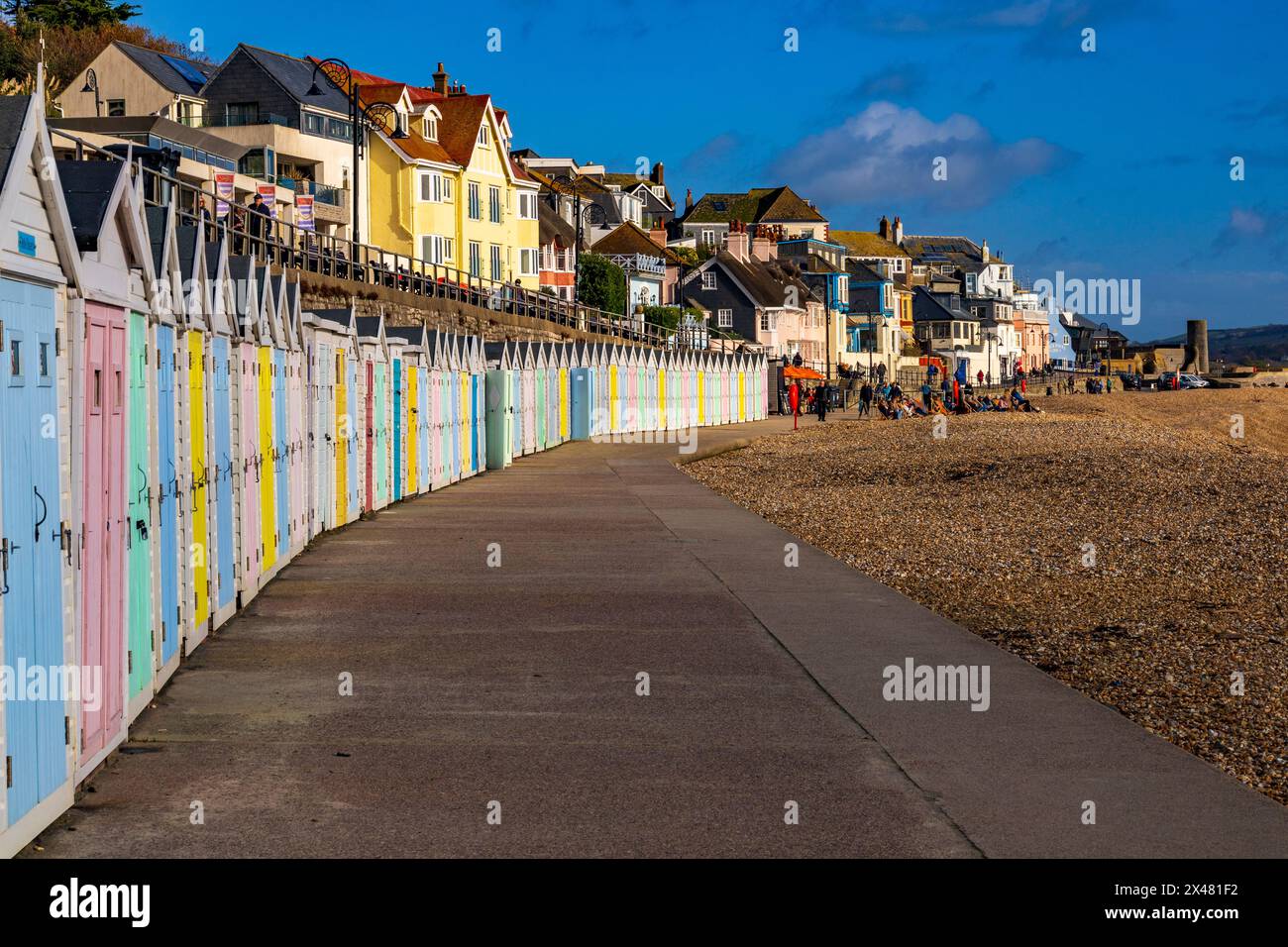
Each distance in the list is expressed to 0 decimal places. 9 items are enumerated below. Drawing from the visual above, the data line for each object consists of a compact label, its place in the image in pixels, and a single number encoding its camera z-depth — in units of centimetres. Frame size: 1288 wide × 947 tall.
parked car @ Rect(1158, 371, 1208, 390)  12106
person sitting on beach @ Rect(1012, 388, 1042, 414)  6856
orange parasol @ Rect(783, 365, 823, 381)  7600
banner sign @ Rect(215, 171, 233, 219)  4222
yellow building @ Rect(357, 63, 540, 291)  7019
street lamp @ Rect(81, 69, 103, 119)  5744
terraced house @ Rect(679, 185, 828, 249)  14075
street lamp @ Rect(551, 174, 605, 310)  10782
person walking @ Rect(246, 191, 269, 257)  3032
